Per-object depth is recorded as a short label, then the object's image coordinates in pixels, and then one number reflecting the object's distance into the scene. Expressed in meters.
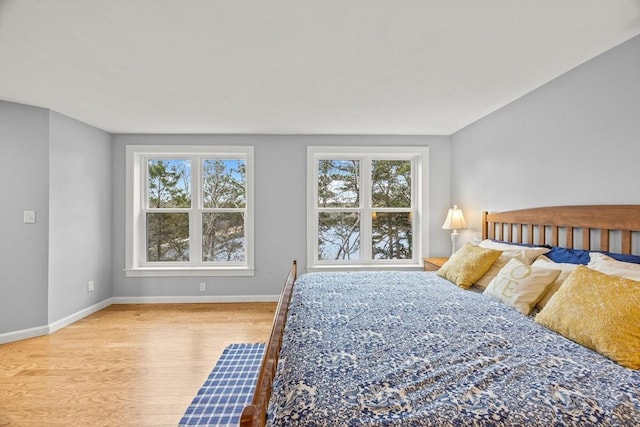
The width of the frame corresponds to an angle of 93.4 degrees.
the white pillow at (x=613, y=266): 1.61
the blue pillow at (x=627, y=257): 1.73
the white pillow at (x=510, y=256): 2.34
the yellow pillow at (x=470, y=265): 2.45
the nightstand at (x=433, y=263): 3.50
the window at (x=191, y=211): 4.23
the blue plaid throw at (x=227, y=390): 1.89
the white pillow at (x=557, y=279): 1.91
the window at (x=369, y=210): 4.30
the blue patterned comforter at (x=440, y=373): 0.97
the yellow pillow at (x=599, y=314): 1.30
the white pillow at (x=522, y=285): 1.91
